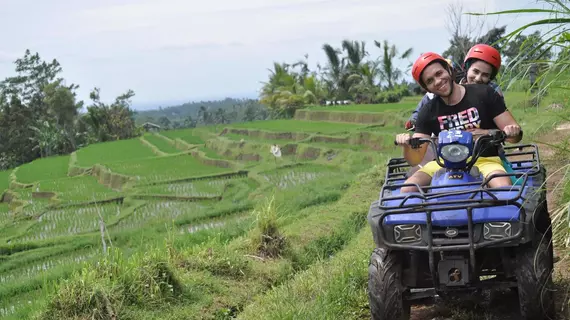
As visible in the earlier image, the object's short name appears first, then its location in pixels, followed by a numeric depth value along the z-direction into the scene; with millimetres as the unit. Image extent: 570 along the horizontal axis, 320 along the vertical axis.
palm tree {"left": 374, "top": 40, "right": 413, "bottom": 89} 36969
